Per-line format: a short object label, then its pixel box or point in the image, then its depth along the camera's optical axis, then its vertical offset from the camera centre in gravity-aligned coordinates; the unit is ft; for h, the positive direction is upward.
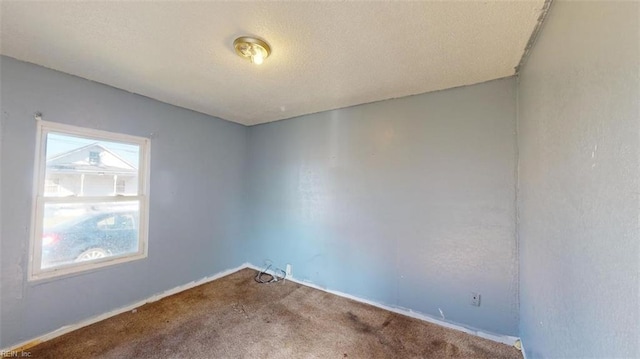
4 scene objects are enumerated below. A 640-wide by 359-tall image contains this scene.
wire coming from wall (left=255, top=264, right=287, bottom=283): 10.75 -4.13
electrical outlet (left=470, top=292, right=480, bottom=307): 6.91 -3.20
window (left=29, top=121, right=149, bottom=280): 6.54 -0.43
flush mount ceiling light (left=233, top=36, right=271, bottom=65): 5.14 +3.13
